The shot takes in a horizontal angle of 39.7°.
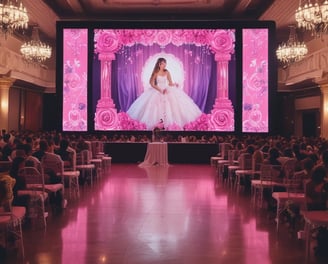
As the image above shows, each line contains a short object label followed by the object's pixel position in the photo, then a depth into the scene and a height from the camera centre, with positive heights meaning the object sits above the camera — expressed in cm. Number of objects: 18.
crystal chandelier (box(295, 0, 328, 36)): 990 +276
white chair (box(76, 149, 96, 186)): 1163 -65
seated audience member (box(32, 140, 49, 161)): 879 -23
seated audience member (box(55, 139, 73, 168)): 999 -33
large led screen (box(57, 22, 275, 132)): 1950 +279
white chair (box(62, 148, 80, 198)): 952 -86
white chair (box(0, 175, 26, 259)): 524 -84
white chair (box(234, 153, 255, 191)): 1079 -60
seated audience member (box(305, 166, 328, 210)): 571 -64
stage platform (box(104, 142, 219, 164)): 1903 -55
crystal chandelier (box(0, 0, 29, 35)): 1080 +295
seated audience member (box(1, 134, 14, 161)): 825 -26
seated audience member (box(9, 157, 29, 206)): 671 -54
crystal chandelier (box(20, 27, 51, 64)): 1703 +331
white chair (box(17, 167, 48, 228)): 693 -84
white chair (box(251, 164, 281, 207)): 830 -69
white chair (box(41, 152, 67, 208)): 841 -53
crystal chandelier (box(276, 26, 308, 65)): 1705 +333
